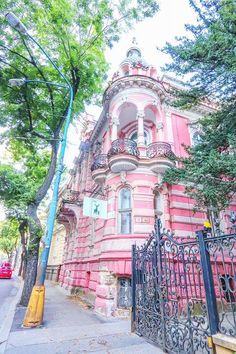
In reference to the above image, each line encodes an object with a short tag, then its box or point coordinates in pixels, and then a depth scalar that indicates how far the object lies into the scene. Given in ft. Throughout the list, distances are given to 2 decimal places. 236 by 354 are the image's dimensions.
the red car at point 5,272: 92.63
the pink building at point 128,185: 31.12
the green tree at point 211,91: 24.31
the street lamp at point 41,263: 21.01
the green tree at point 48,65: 34.69
